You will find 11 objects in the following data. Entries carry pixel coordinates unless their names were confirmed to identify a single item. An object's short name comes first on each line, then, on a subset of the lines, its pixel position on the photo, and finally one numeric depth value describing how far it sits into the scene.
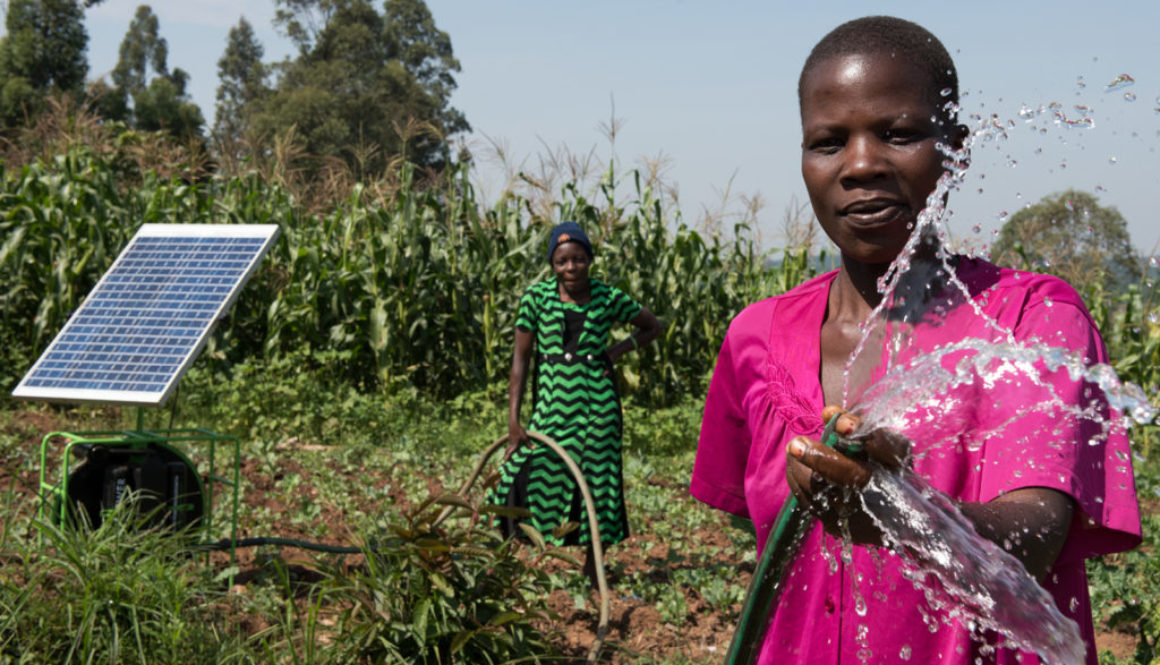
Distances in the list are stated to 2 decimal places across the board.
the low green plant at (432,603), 2.97
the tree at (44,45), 31.09
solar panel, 3.85
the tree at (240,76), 48.56
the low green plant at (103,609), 3.02
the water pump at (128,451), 3.61
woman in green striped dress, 4.70
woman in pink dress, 1.20
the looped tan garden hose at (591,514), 3.44
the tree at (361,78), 35.94
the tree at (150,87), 37.56
